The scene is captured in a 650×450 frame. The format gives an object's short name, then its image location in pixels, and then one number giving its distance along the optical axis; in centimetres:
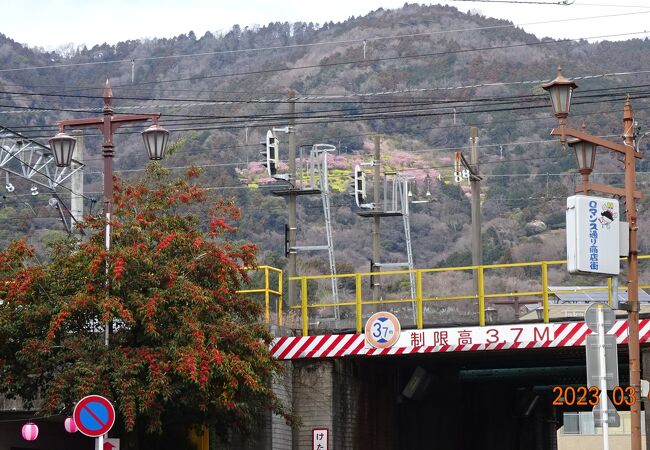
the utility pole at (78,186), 3750
